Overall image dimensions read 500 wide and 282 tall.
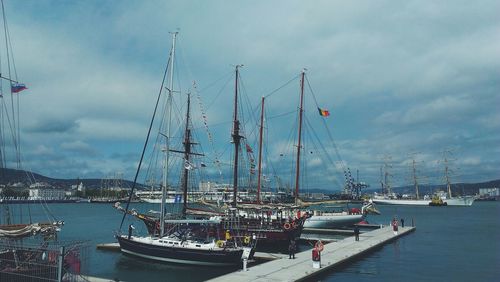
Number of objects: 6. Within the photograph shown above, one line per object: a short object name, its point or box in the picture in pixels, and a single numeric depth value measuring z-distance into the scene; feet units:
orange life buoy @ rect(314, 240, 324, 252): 96.78
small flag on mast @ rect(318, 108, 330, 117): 213.66
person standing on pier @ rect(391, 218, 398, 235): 182.31
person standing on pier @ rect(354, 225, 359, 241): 151.84
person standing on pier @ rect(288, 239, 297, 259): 106.77
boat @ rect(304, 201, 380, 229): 237.86
